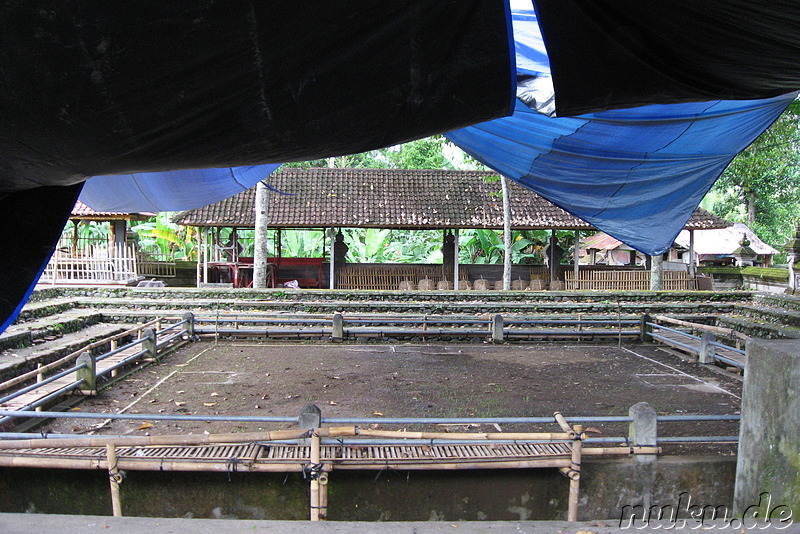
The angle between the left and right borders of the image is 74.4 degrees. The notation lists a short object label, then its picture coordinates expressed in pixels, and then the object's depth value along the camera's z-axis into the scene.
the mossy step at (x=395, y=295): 13.28
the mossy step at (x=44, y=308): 10.64
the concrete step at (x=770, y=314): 10.95
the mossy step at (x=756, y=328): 9.99
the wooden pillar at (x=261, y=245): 14.74
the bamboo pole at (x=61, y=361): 5.56
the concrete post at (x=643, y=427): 4.85
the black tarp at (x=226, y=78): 1.79
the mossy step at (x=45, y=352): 7.41
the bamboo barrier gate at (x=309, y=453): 4.35
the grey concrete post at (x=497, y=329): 11.52
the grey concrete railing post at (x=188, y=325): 10.97
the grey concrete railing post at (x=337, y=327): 11.37
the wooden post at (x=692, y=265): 18.91
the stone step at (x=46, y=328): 8.52
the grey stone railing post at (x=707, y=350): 9.50
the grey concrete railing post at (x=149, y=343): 9.09
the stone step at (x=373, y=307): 12.69
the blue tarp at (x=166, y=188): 6.51
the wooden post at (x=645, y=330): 11.72
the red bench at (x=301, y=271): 19.20
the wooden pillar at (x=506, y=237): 16.67
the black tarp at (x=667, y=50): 2.21
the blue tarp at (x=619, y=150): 4.51
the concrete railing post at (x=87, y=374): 6.96
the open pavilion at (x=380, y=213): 17.66
